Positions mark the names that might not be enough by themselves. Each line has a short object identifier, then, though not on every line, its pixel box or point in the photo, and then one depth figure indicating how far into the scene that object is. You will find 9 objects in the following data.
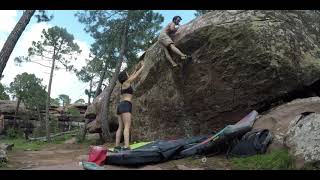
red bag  4.09
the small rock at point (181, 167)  3.96
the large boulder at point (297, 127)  3.56
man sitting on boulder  6.11
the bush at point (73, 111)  21.39
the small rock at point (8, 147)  8.25
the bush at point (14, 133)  17.71
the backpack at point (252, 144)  4.19
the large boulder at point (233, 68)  5.62
